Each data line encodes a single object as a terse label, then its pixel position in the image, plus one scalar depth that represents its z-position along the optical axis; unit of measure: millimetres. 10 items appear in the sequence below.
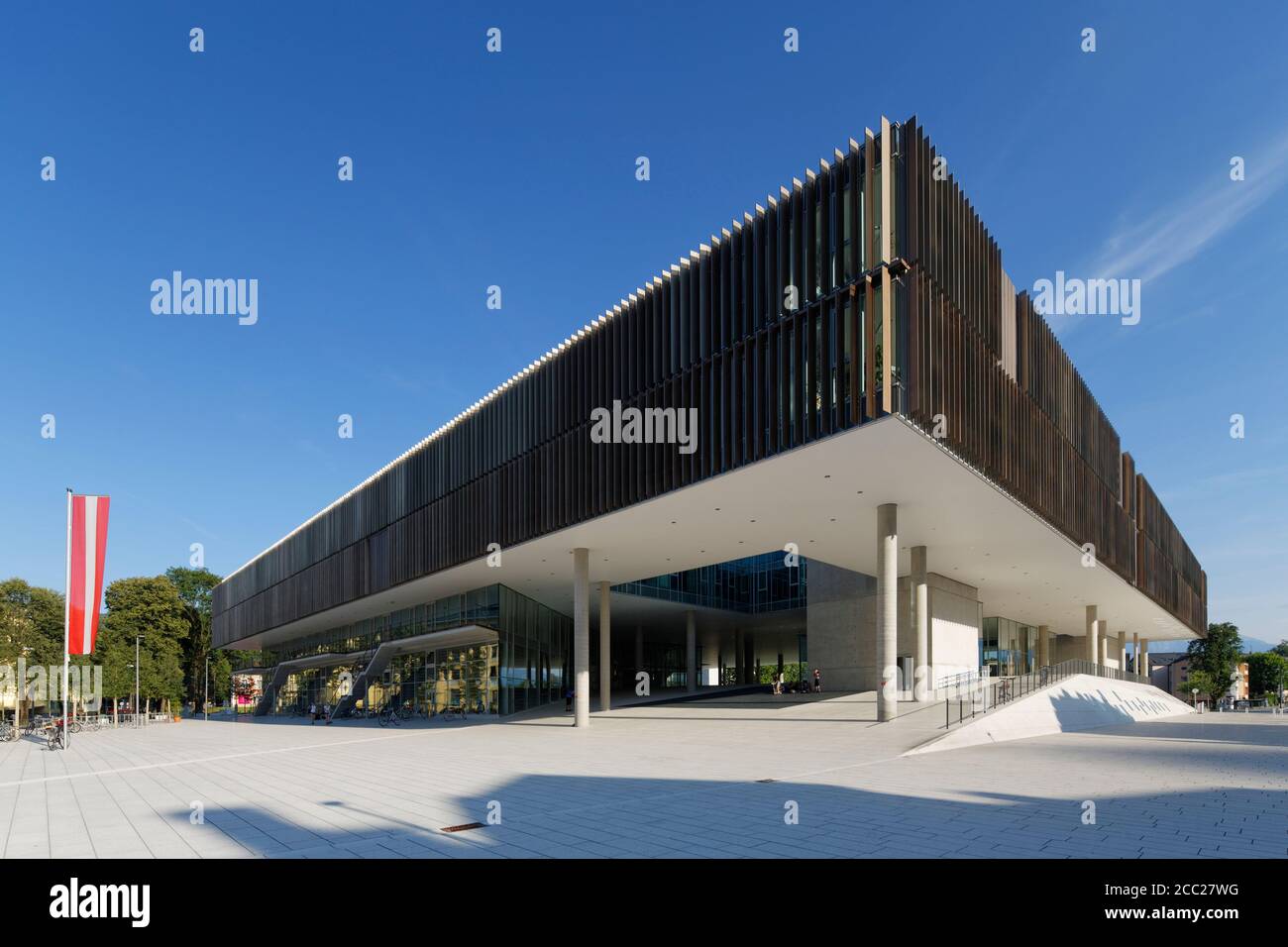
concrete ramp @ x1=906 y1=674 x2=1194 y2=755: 22469
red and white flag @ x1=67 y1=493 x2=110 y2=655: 29125
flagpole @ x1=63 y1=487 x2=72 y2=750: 27906
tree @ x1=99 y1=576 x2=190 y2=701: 57812
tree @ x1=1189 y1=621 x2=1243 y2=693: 92562
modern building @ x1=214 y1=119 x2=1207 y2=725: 21672
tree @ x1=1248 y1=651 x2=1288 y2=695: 113812
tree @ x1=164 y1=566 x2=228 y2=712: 80500
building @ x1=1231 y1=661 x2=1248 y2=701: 108544
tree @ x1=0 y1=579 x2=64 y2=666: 55062
